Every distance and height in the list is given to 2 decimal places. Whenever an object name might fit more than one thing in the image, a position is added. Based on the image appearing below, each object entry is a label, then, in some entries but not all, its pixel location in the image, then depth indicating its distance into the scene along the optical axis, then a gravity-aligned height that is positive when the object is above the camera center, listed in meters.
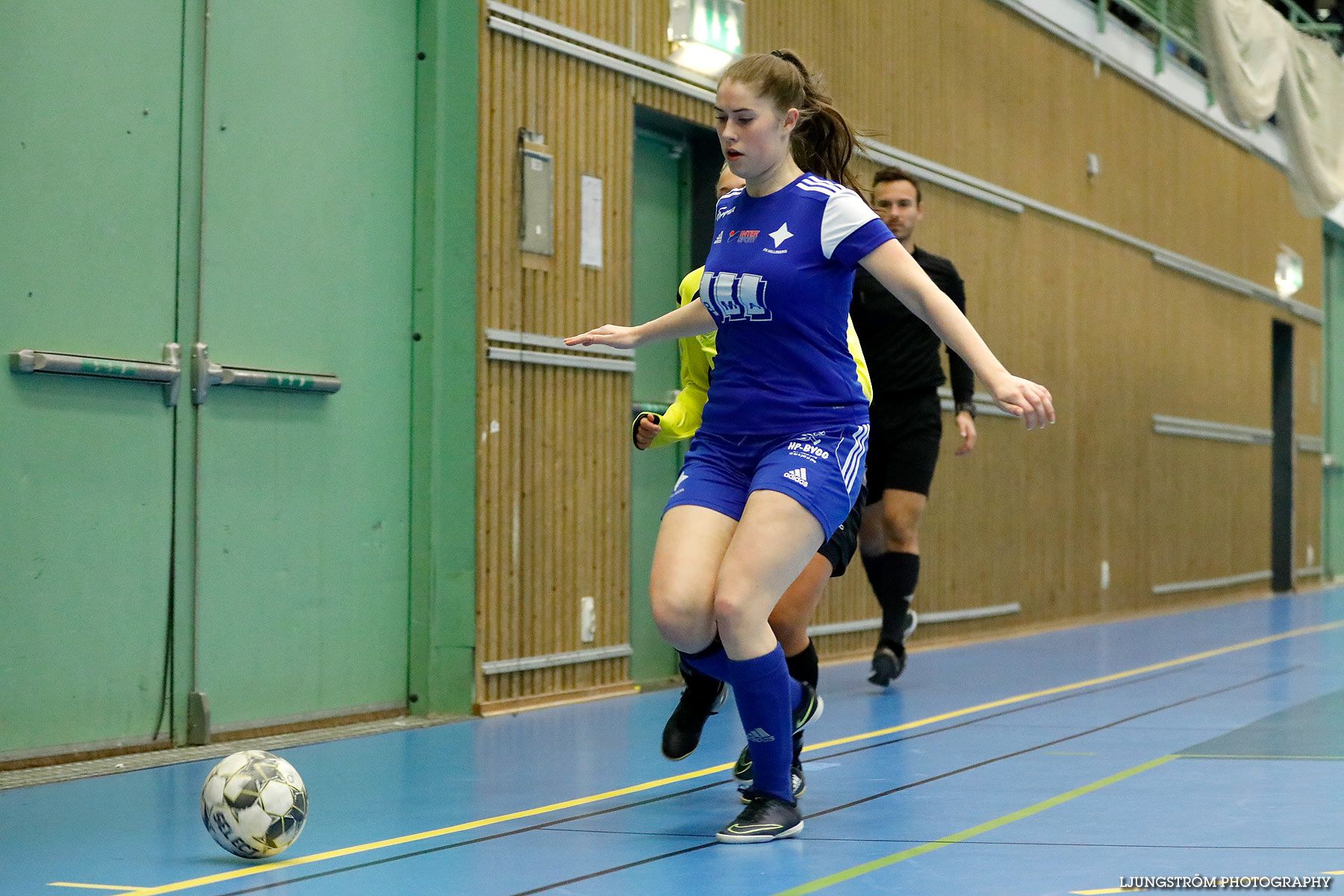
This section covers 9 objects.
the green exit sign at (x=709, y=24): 14.40 +2.64
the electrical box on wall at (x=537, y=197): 12.60 +1.58
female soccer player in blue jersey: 6.95 +0.40
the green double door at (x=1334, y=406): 38.00 +2.32
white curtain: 26.58 +4.65
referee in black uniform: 12.98 +0.76
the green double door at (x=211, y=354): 9.41 +0.76
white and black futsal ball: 6.64 -0.49
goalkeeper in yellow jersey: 8.12 -0.06
